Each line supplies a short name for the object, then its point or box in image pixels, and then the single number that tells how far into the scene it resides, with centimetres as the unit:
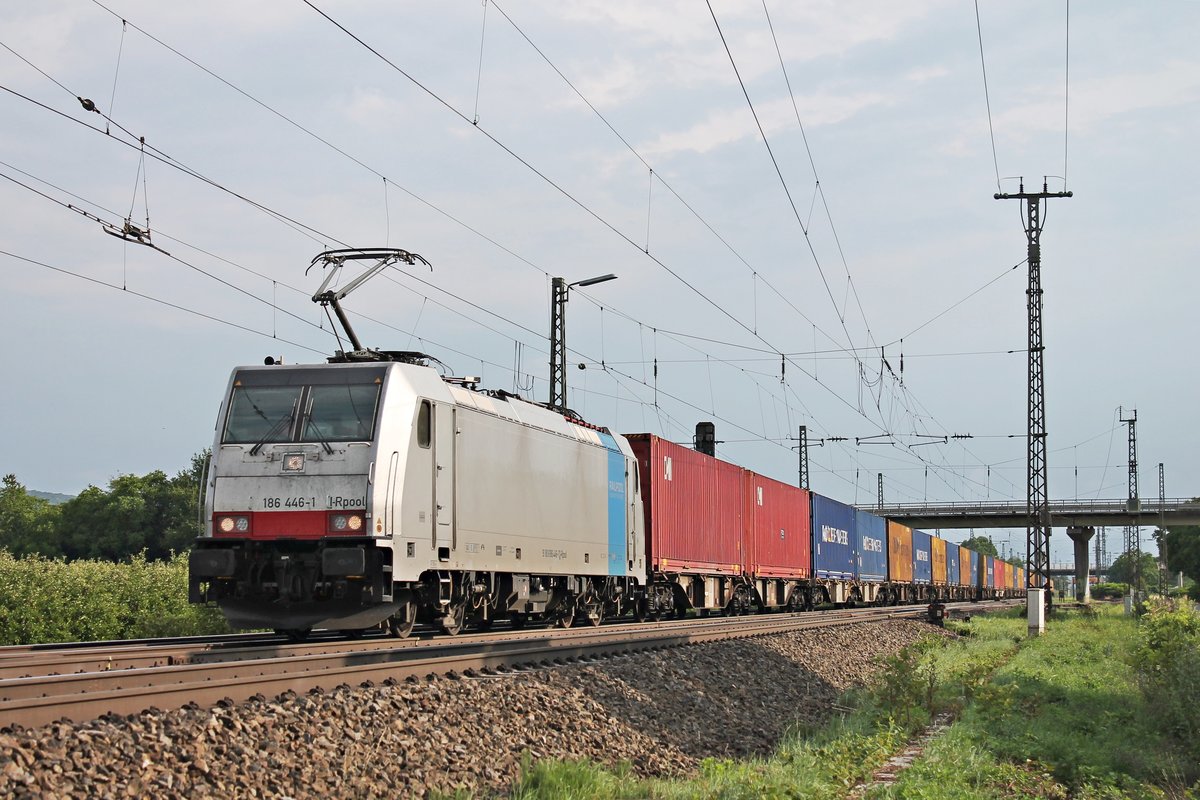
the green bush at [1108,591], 12238
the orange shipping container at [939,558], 5770
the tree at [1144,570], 13362
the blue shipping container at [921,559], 5306
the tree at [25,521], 8119
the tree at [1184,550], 10225
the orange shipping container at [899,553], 4822
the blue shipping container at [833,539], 3800
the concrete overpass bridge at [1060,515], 8057
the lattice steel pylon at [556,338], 2786
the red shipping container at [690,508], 2502
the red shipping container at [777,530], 3195
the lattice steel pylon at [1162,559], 5842
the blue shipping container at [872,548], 4366
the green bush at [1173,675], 1441
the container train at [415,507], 1425
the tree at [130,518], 7662
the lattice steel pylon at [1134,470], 7496
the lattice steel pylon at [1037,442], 3484
